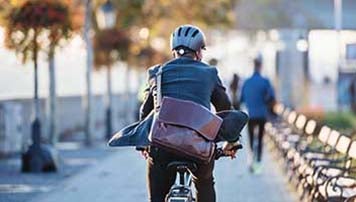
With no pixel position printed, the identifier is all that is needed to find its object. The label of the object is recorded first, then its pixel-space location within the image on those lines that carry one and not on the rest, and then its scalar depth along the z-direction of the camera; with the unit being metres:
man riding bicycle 8.47
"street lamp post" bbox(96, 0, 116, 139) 30.33
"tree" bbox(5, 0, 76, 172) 20.97
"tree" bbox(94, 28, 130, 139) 36.44
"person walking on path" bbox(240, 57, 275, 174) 19.45
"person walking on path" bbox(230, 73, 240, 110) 43.60
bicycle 8.31
